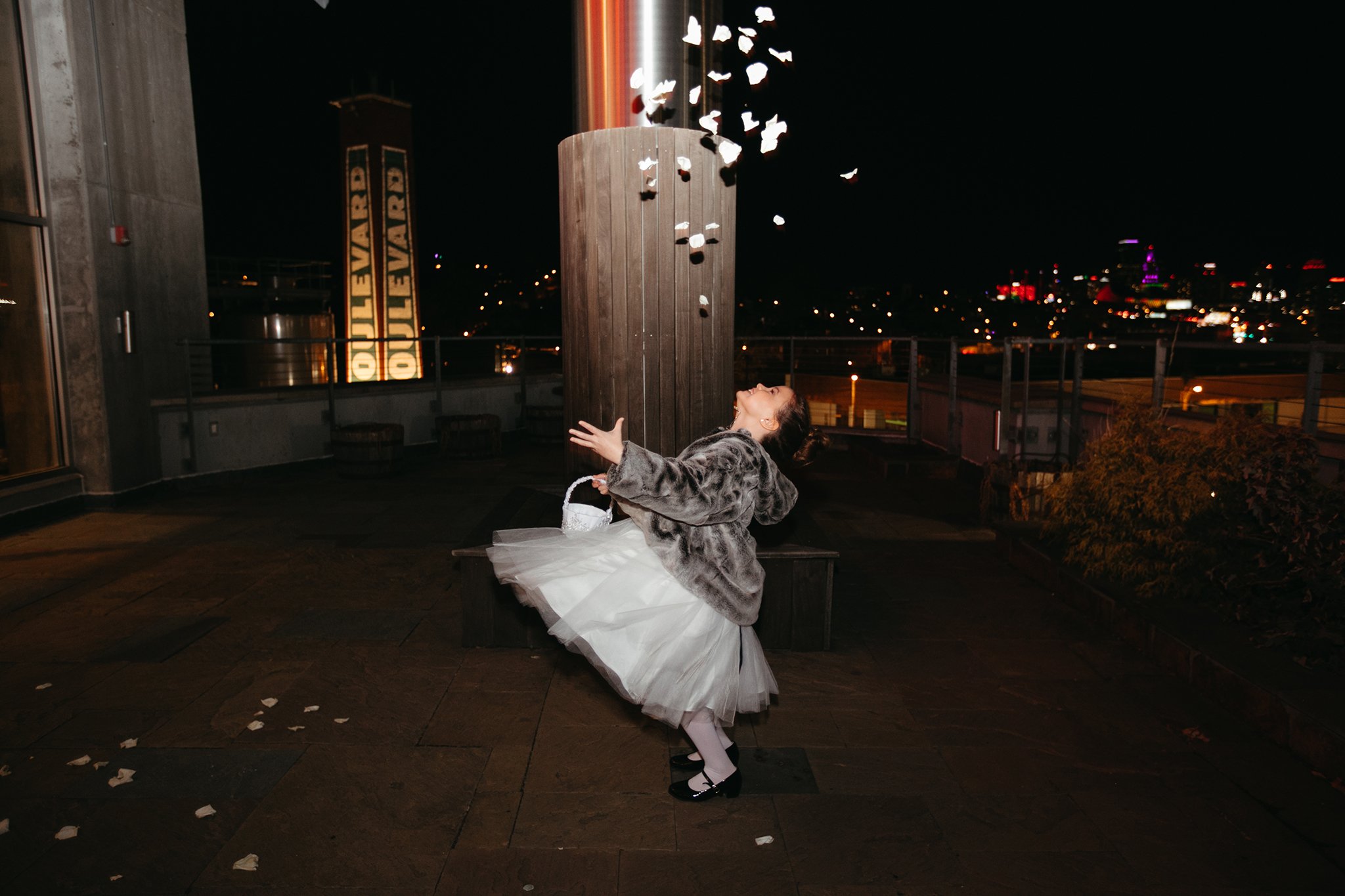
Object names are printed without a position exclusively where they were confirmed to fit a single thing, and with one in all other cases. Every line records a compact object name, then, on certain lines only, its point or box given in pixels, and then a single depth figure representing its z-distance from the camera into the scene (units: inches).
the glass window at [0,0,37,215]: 311.7
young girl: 121.3
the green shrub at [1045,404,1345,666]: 158.4
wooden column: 195.9
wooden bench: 188.7
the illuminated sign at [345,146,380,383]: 971.9
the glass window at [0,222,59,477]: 318.3
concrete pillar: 317.4
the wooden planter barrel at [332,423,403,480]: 397.7
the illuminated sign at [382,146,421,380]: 977.5
